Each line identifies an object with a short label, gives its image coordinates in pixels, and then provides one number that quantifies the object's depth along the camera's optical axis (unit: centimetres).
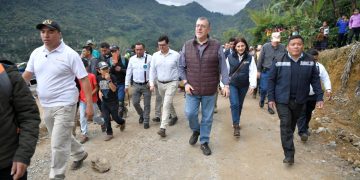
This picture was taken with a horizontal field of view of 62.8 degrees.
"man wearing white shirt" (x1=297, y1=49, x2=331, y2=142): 540
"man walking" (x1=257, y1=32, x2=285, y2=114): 701
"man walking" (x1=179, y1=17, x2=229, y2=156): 471
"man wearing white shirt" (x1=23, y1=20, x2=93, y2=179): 373
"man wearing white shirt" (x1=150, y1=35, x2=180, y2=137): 613
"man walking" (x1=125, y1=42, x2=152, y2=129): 673
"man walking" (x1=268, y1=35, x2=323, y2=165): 436
